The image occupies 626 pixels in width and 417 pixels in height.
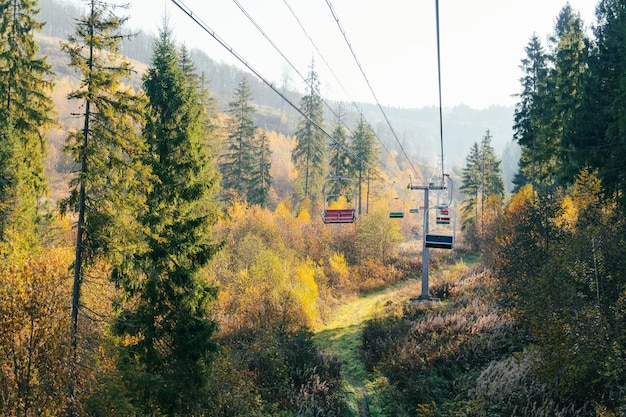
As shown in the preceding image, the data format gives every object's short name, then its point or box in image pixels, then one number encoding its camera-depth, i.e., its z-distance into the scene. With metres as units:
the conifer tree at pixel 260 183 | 52.09
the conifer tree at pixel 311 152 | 57.28
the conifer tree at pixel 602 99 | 23.31
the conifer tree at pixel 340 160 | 54.41
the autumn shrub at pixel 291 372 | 15.57
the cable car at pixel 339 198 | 53.56
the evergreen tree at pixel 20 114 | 20.94
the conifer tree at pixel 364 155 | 54.78
